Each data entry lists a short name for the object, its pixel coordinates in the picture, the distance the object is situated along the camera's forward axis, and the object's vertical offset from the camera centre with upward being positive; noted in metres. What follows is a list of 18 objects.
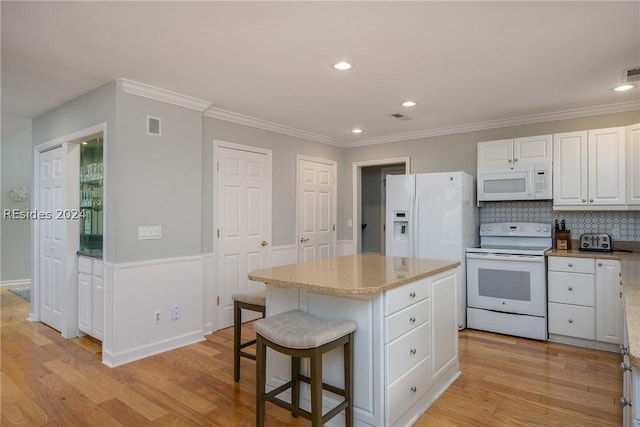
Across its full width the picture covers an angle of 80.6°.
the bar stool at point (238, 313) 2.76 -0.75
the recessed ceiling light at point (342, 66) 2.73 +1.09
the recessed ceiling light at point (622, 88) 3.17 +1.09
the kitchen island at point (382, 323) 2.04 -0.66
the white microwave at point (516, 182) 3.93 +0.34
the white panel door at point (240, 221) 4.11 -0.09
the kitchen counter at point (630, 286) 1.11 -0.38
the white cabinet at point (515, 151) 3.93 +0.68
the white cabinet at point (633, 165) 3.47 +0.45
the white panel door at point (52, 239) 3.86 -0.28
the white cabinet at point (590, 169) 3.57 +0.43
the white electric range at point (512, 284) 3.73 -0.72
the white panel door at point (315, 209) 5.12 +0.06
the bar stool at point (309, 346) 1.83 -0.68
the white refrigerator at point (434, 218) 4.09 -0.05
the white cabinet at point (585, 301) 3.40 -0.82
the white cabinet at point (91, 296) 3.44 -0.80
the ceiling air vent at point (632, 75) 2.64 +0.98
